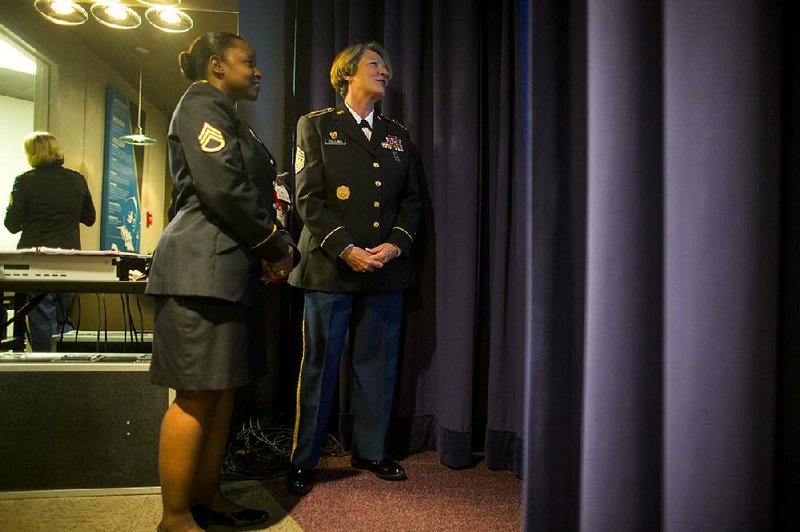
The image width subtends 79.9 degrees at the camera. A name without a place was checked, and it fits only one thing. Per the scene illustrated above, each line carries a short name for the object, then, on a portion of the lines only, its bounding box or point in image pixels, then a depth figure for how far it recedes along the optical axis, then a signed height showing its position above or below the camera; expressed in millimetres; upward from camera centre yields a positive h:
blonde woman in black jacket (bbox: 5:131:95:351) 2768 +282
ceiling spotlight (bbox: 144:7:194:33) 2395 +1246
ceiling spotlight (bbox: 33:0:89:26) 2451 +1282
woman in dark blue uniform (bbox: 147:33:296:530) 1145 -30
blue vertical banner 3729 +620
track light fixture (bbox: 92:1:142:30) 2389 +1253
